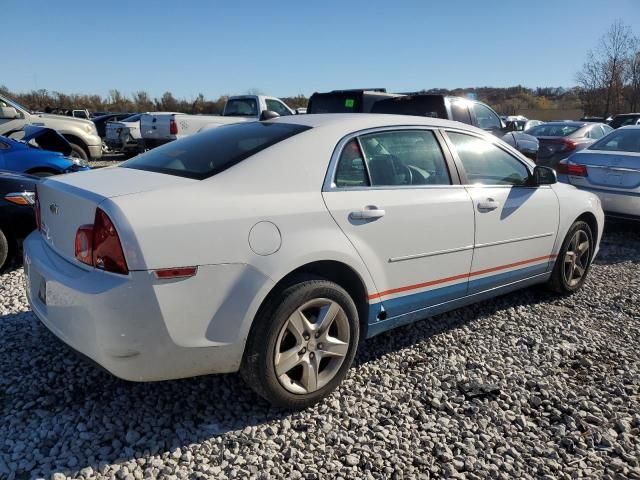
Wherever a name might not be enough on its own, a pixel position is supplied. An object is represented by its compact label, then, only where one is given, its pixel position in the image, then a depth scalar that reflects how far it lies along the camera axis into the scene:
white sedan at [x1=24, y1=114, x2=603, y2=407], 2.25
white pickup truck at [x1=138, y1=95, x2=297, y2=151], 12.77
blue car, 6.68
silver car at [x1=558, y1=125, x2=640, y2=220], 6.45
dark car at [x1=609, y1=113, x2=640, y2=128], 17.47
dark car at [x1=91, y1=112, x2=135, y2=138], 22.00
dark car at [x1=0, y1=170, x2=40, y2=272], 4.60
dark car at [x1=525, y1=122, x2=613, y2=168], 11.19
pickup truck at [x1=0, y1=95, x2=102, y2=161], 10.33
